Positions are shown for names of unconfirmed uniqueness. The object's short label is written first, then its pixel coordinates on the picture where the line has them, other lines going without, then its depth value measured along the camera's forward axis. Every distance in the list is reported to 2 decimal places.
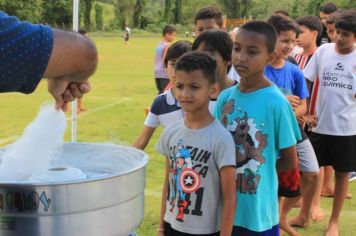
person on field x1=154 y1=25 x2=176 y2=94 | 8.65
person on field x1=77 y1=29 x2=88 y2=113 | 8.68
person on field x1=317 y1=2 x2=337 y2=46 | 6.54
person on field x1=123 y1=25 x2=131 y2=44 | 34.44
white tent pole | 4.39
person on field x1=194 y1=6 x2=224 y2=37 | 4.37
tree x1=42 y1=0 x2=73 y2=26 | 50.78
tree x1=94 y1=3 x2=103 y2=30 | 55.56
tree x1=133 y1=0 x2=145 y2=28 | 64.81
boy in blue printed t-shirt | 2.34
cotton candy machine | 1.58
